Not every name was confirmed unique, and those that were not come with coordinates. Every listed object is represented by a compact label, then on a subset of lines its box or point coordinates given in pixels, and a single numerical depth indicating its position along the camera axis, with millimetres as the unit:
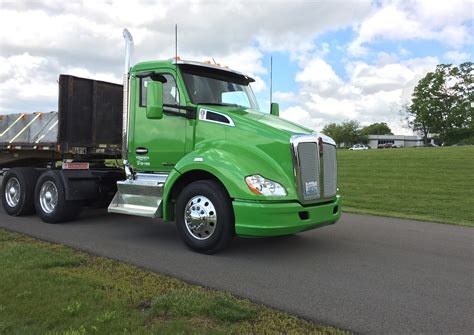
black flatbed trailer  8727
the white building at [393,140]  149350
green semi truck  6145
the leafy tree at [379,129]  170750
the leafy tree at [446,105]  94375
